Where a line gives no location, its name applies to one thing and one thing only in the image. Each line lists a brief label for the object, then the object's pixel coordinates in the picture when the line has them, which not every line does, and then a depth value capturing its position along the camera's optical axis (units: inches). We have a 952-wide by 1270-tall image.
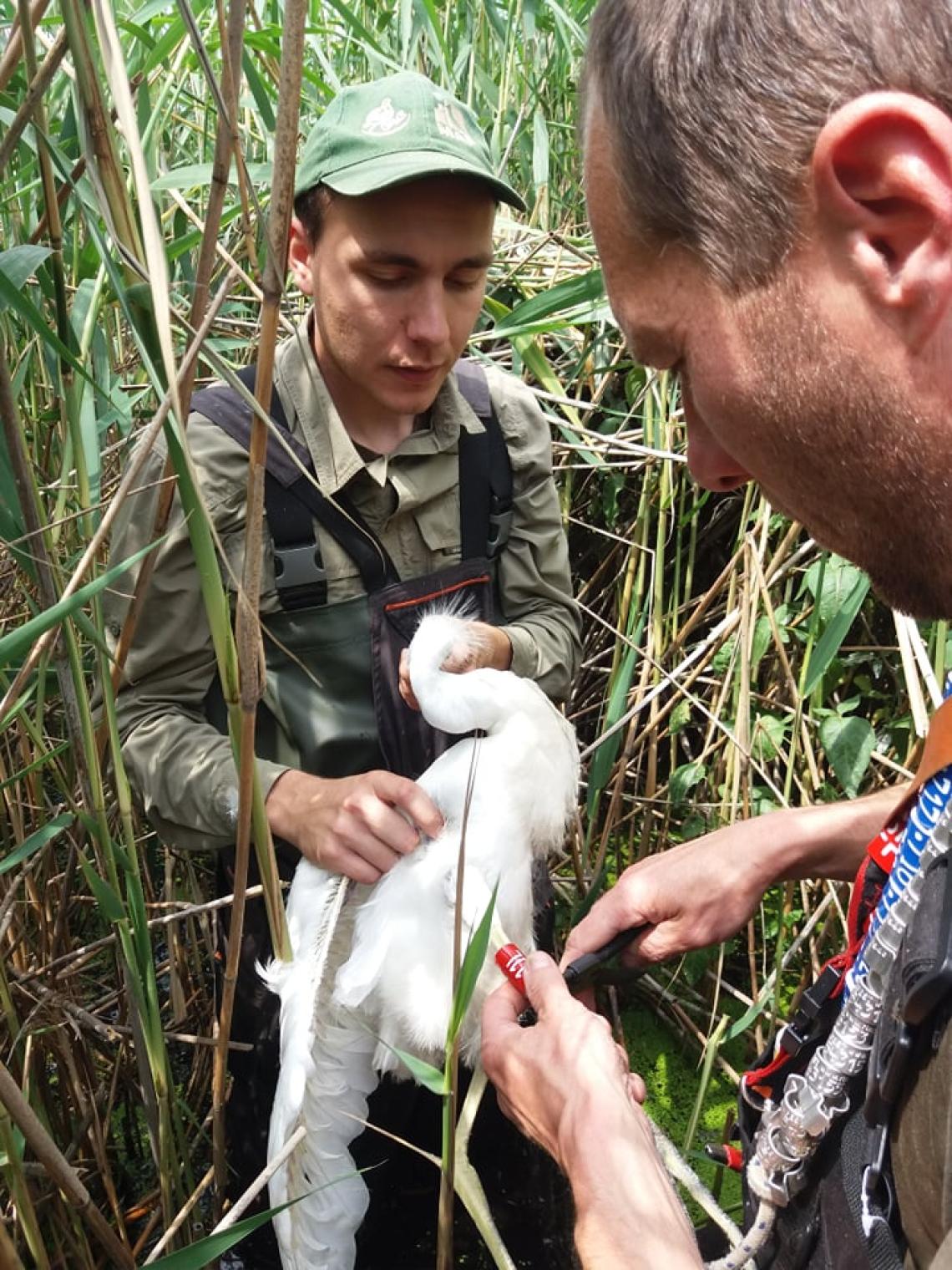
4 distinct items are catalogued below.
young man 61.8
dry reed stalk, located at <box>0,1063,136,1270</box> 38.7
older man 28.3
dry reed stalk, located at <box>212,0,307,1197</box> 30.7
